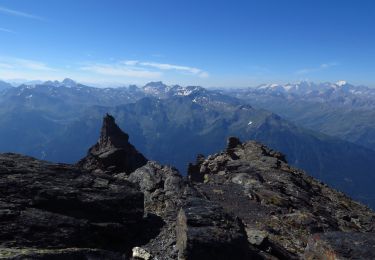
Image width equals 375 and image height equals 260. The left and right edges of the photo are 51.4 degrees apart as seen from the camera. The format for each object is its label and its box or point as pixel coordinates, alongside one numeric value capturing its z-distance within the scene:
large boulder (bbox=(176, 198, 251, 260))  18.00
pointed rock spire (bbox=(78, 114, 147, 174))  57.91
